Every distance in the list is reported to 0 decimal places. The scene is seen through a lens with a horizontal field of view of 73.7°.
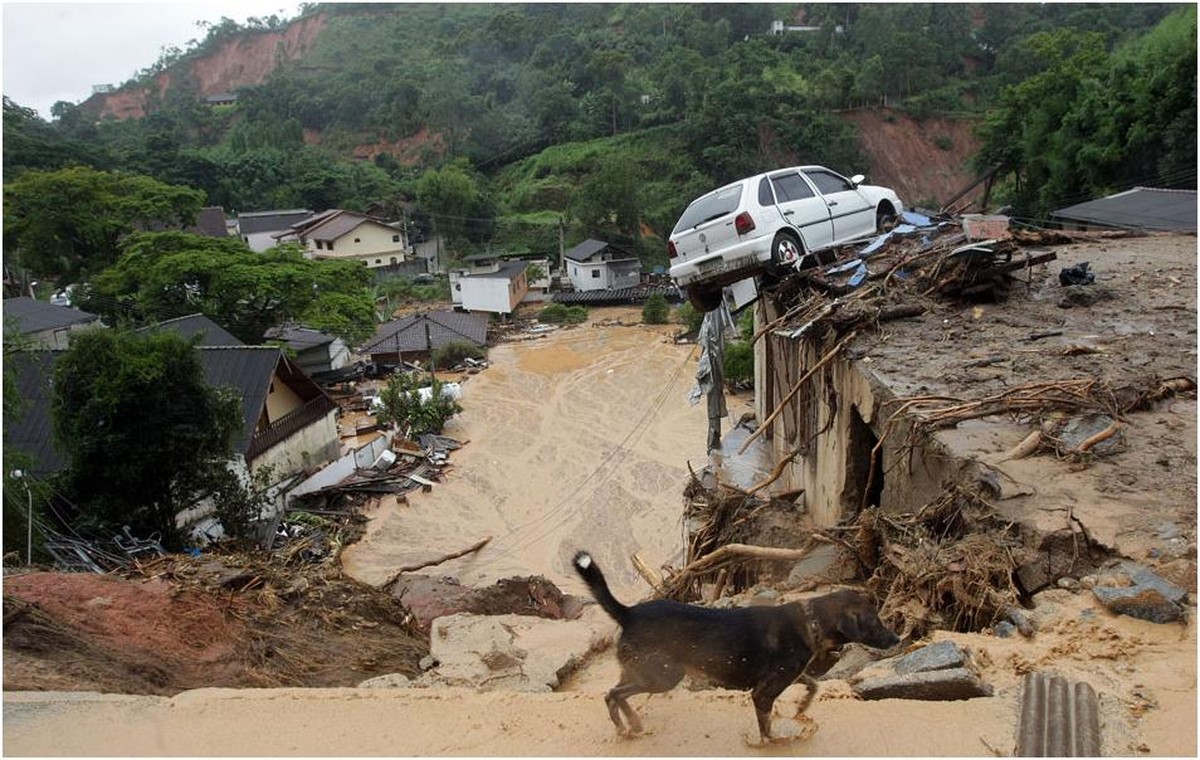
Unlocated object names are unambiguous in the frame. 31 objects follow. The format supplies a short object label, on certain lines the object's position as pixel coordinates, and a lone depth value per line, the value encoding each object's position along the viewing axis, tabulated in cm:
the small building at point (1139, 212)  1579
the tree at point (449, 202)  5462
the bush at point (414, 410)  2408
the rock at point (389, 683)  540
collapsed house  466
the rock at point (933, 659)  386
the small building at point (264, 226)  5269
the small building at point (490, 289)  4212
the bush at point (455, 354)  3356
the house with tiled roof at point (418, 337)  3403
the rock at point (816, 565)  662
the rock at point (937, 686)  366
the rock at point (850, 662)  456
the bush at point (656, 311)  3941
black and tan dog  355
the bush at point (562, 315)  4169
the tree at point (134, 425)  1298
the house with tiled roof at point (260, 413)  1623
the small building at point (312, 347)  3036
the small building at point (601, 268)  4706
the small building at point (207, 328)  2377
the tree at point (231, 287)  2733
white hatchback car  967
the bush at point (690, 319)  3594
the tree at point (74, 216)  3359
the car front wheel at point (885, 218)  1162
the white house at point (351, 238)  4953
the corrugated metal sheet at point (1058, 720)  321
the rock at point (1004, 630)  415
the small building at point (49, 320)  2805
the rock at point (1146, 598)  389
